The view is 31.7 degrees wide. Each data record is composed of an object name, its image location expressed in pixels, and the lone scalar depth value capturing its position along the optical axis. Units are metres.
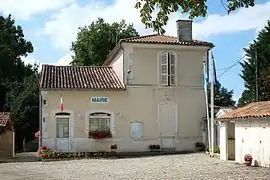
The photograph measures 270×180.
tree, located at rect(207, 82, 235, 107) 41.91
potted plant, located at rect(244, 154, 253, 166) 17.81
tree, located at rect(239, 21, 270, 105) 33.12
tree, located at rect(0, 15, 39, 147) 34.66
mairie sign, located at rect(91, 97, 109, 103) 25.59
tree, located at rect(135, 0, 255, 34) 7.41
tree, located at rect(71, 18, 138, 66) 43.56
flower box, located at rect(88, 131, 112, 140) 25.14
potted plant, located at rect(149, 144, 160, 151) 25.98
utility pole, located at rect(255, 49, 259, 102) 32.33
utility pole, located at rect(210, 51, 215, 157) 22.60
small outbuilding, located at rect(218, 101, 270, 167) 17.02
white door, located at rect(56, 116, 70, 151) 25.03
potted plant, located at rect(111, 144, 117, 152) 25.31
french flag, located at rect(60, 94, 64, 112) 25.03
